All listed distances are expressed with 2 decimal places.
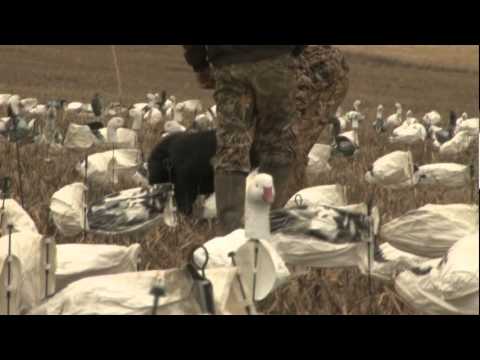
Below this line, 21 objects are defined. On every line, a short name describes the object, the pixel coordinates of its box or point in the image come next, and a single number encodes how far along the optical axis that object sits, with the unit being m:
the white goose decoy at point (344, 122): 23.92
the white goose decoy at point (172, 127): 17.81
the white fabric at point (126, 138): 16.73
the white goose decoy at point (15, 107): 16.63
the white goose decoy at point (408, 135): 21.42
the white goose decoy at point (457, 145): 18.81
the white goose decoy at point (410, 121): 22.88
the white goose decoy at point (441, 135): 20.89
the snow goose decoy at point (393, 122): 25.58
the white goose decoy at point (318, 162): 14.53
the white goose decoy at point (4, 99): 23.10
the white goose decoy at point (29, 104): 22.04
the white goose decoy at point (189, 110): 25.40
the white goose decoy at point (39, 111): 21.05
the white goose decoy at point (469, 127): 19.55
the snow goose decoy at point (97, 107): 22.03
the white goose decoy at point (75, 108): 24.33
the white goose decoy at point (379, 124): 24.98
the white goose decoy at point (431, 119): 24.94
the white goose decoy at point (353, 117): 24.05
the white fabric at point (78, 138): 16.09
